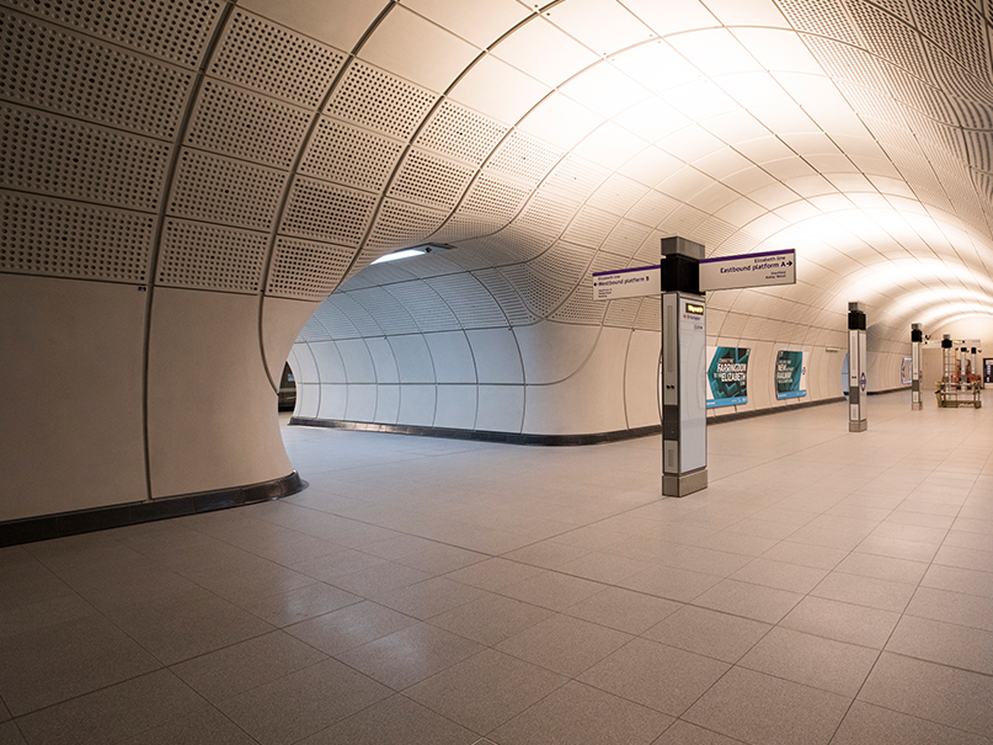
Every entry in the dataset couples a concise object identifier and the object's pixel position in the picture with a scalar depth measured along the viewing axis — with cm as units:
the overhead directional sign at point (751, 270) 856
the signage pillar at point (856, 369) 1712
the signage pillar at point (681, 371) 870
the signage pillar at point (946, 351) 3063
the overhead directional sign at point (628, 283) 934
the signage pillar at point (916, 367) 2558
